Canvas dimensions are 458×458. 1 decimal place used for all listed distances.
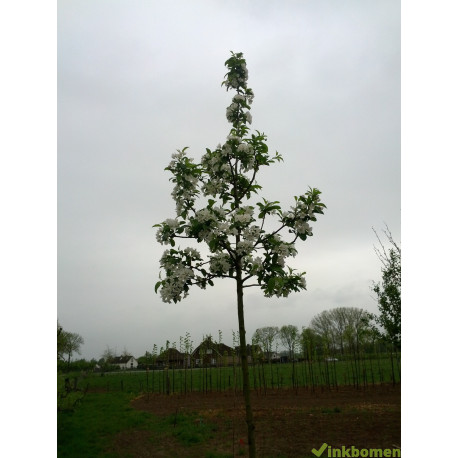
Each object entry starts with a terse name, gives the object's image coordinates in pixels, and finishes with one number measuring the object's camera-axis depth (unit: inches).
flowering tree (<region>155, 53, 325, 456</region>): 137.2
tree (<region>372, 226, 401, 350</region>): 368.8
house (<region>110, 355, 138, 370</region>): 2425.2
